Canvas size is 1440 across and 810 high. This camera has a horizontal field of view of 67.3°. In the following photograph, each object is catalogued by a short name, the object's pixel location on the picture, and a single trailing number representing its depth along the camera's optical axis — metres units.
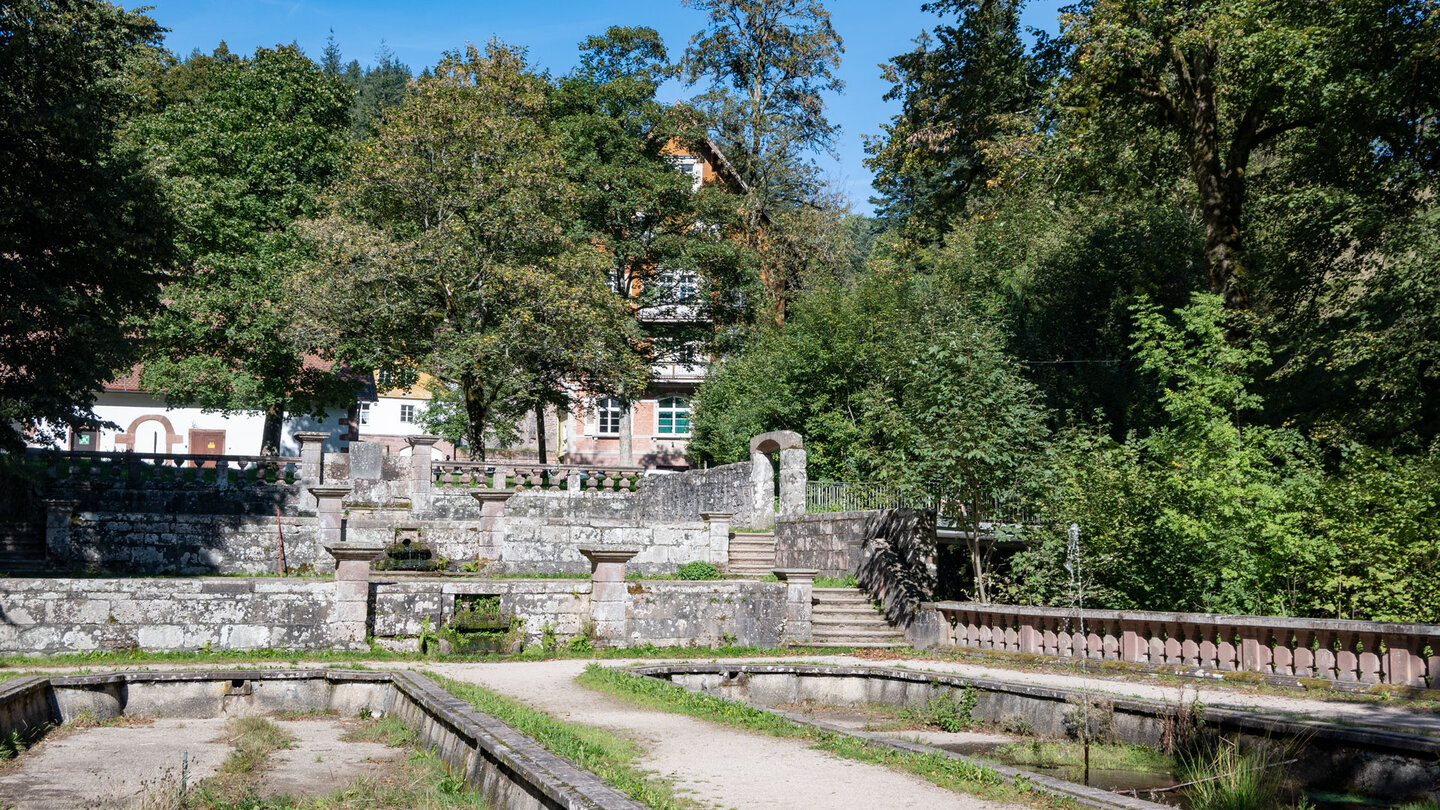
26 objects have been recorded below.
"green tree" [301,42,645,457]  28.67
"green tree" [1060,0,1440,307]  17.80
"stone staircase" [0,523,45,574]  22.25
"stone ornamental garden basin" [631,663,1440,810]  8.34
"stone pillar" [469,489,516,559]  23.83
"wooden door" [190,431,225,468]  46.03
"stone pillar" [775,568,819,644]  18.80
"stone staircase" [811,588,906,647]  19.44
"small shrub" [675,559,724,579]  23.48
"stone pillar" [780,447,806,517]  25.75
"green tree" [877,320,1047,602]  17.97
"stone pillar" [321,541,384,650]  16.17
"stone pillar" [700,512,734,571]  24.59
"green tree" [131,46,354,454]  33.56
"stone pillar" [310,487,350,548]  23.67
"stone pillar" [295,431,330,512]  27.48
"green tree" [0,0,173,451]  17.84
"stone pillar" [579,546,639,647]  17.53
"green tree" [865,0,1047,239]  23.67
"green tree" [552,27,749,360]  38.56
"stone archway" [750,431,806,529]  25.88
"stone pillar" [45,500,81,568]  22.91
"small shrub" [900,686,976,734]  12.45
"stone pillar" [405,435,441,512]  27.12
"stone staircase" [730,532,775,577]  24.66
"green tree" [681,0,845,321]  41.34
